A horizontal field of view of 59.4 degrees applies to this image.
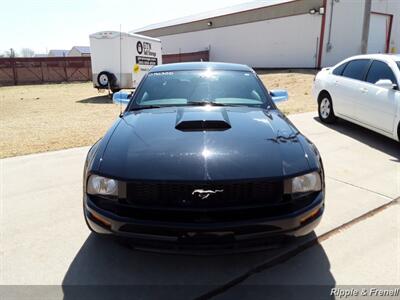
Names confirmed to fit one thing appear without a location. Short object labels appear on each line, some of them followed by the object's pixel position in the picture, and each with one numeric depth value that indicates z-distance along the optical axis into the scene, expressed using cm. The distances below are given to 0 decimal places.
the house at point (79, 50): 6938
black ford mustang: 225
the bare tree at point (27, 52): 10475
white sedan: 589
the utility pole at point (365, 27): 1573
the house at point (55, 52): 8508
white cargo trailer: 1628
